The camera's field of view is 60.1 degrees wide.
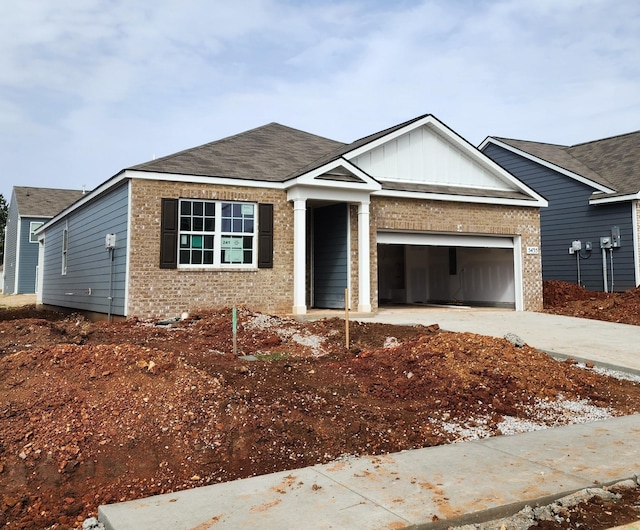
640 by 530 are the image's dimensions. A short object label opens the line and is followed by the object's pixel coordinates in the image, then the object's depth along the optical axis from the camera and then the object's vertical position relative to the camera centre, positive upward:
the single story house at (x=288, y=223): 12.84 +2.04
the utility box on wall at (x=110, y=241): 13.30 +1.41
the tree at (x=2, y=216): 47.84 +7.29
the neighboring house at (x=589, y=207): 18.81 +3.20
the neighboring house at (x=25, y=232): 35.78 +4.52
